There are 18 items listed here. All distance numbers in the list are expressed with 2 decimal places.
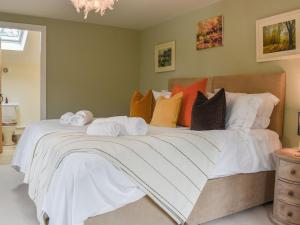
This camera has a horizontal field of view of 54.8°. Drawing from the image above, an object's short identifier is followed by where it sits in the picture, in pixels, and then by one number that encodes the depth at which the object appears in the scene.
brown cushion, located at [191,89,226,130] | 2.70
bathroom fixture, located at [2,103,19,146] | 5.99
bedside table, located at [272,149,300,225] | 2.34
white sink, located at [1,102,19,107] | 6.53
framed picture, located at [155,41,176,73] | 4.66
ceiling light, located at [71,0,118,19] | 2.55
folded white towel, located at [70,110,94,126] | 3.10
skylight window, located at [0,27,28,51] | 6.38
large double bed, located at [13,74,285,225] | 1.79
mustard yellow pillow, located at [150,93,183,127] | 3.18
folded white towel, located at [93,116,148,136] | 2.46
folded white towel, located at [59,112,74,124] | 3.18
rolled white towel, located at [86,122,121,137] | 2.35
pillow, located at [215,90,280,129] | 2.87
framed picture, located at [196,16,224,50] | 3.73
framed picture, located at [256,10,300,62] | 2.85
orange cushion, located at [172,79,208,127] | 3.17
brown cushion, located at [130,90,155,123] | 3.68
